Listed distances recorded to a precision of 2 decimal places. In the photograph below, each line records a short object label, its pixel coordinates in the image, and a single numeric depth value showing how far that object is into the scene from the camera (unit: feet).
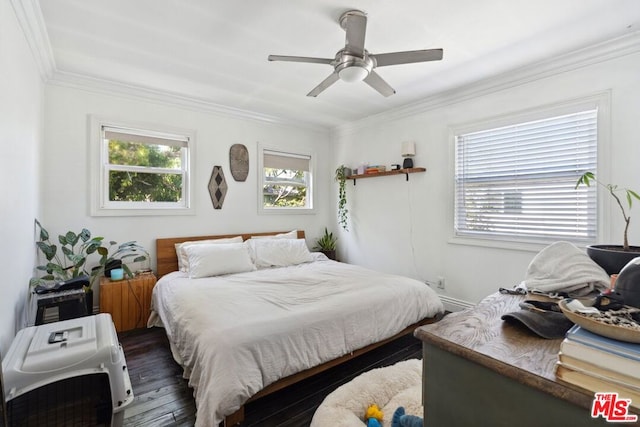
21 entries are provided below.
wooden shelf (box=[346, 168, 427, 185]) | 12.15
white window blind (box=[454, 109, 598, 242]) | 8.43
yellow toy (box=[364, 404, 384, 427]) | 4.91
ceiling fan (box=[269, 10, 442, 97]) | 6.13
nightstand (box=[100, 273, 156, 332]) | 9.43
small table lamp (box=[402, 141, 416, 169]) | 12.30
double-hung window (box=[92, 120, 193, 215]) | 10.63
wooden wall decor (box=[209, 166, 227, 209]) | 12.76
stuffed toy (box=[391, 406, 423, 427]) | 3.69
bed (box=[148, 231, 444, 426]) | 5.47
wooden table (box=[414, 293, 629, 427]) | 1.92
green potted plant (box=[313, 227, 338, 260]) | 15.53
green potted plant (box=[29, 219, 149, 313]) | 8.57
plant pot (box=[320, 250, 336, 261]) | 15.49
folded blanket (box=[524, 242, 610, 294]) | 3.88
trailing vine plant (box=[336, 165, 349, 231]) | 15.35
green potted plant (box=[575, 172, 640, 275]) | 4.03
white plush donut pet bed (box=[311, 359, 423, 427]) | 4.99
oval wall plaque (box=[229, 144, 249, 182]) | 13.29
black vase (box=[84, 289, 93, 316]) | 9.00
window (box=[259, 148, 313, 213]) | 14.57
